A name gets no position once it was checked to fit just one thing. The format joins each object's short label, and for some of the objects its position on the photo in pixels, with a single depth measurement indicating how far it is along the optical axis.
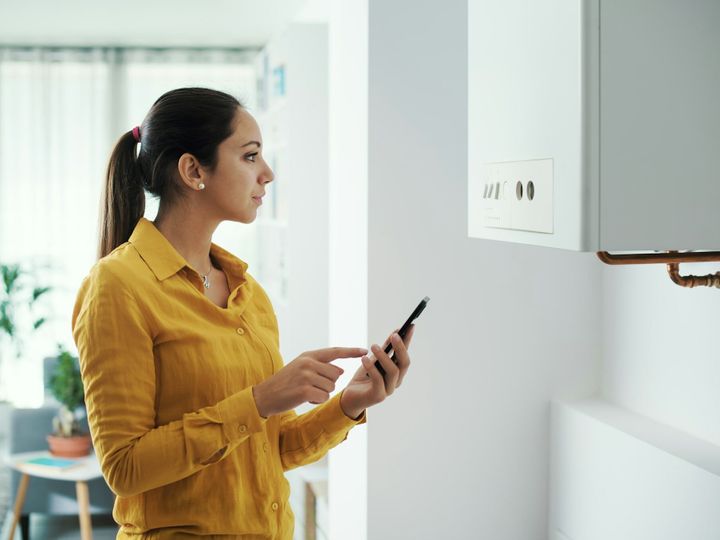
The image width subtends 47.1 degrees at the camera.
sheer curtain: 5.38
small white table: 3.33
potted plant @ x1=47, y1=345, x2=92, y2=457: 3.50
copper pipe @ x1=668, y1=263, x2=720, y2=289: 1.34
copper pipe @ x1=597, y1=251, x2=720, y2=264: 1.26
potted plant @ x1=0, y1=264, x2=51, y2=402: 5.08
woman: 1.17
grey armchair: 3.57
